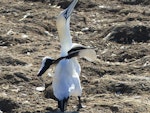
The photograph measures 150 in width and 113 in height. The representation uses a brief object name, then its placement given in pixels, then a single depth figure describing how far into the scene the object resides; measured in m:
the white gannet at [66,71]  12.25
